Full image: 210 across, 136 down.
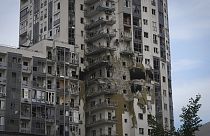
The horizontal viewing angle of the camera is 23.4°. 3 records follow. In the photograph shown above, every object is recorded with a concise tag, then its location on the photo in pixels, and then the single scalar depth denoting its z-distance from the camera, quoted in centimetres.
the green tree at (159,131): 6631
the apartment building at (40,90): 9562
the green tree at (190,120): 6506
